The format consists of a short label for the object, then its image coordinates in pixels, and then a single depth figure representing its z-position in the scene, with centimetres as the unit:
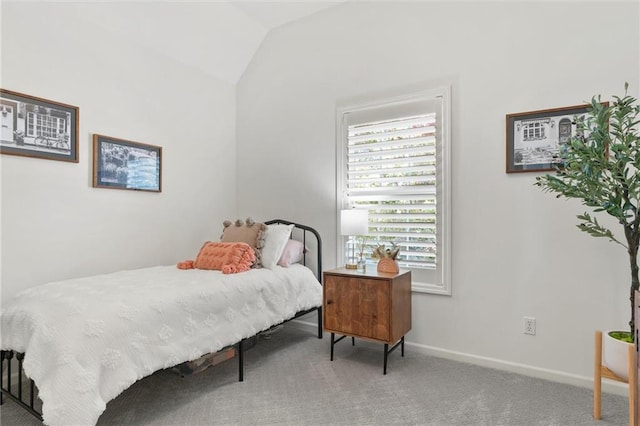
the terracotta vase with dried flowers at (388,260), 282
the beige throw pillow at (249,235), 312
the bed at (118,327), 164
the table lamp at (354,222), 295
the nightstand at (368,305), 262
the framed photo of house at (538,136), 252
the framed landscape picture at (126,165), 296
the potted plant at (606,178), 188
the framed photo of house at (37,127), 245
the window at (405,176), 298
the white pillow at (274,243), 307
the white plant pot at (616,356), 191
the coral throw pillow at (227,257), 283
